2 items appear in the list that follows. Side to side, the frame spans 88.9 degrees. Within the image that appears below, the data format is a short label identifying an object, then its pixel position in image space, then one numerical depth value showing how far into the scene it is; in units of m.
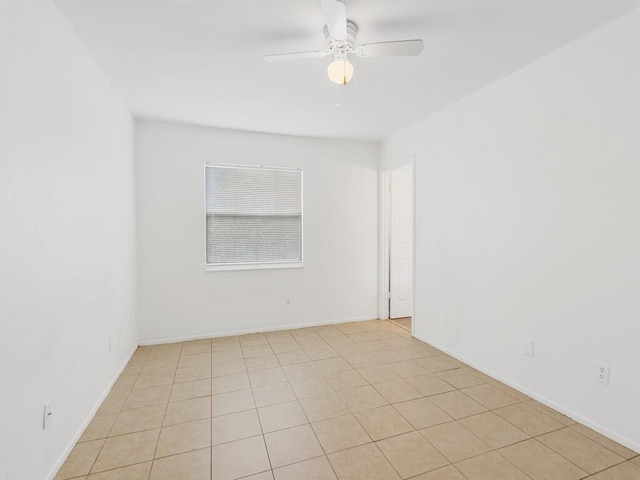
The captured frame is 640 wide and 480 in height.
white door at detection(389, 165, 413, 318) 4.50
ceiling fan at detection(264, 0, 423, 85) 1.76
